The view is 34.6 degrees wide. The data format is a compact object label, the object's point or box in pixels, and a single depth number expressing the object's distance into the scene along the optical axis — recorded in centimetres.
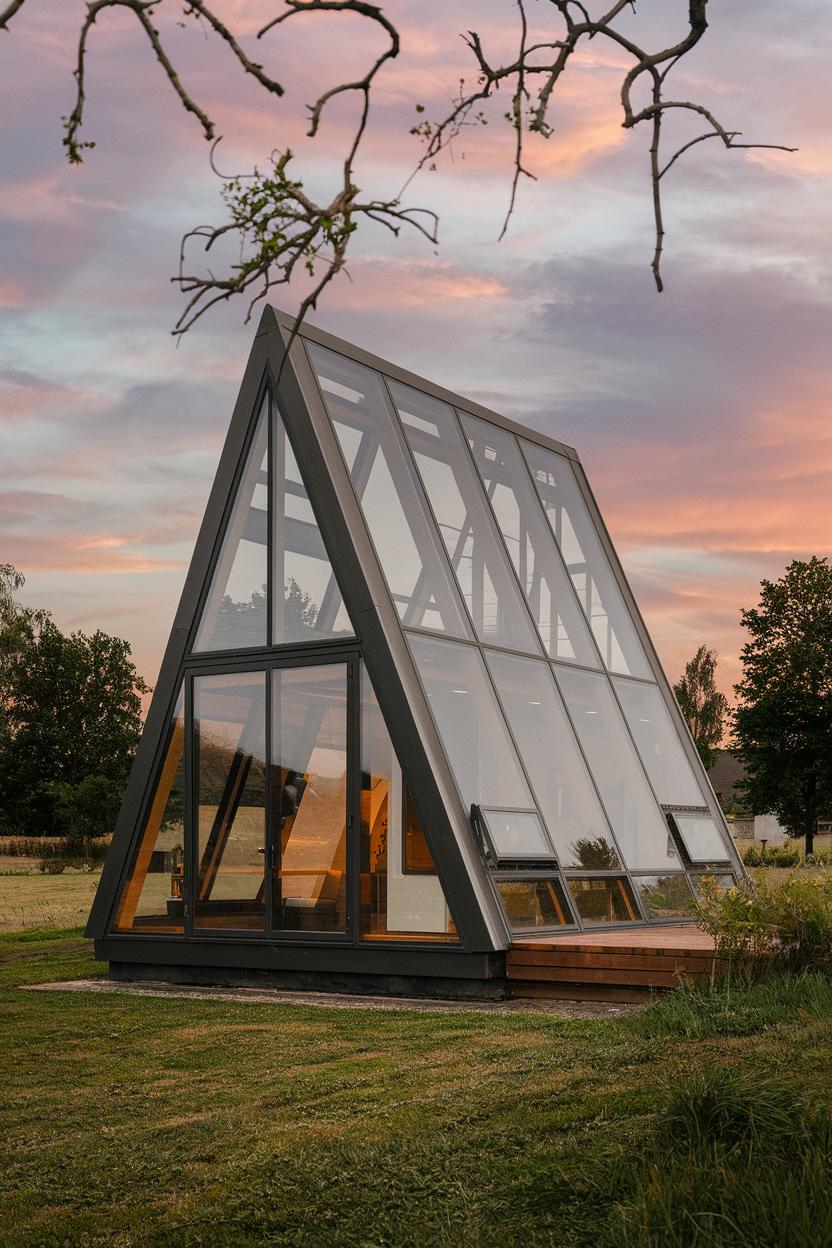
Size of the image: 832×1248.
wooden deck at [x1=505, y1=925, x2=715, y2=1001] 899
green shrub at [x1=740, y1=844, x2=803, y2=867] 2530
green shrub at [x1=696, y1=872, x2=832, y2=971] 839
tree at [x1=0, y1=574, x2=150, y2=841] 5175
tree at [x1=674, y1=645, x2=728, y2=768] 7269
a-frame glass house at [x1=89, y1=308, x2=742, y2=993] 987
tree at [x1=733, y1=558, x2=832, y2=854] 3903
